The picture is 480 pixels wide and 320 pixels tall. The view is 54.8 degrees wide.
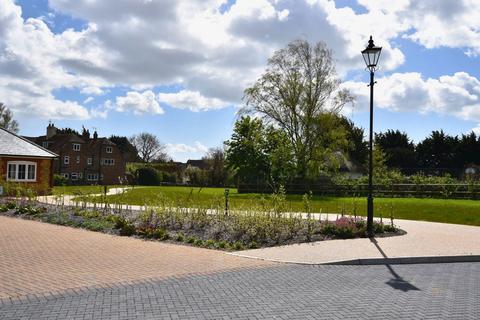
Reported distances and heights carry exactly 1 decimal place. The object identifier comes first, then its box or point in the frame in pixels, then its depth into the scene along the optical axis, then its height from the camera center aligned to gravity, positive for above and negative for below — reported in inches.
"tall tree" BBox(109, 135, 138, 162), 3498.3 +233.5
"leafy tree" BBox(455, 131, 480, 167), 2544.3 +195.5
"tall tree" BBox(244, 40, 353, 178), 1615.4 +302.4
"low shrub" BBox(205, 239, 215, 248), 436.8 -60.8
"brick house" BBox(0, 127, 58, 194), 1125.1 +31.4
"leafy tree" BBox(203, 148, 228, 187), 2371.8 +40.4
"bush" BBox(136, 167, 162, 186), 2356.7 +8.3
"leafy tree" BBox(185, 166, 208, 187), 2371.2 +16.4
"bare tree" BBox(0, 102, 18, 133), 2544.3 +309.7
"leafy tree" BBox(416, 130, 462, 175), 2613.2 +188.9
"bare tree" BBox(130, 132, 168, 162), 3555.6 +247.5
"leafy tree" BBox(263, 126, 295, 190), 1574.8 +66.6
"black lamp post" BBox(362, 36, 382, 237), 504.1 +110.7
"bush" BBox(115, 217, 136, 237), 502.9 -54.7
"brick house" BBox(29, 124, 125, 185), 2491.4 +101.7
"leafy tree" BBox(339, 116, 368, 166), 2630.4 +213.9
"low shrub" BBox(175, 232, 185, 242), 465.7 -59.5
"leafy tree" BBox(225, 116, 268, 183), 1793.8 +91.1
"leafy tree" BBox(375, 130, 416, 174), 2635.3 +199.3
